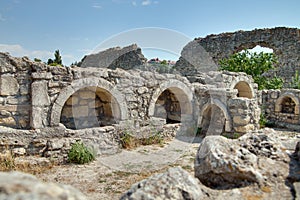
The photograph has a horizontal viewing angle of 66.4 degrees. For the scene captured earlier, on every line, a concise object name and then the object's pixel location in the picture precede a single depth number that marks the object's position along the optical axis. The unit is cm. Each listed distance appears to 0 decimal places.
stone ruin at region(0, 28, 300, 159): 450
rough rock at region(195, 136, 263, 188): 153
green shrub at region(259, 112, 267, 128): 905
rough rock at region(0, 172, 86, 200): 78
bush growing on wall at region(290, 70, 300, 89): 1176
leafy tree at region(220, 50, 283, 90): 1152
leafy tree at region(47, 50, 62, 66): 1968
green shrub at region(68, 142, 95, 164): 467
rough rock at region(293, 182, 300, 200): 131
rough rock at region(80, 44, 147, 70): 1153
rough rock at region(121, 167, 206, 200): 131
